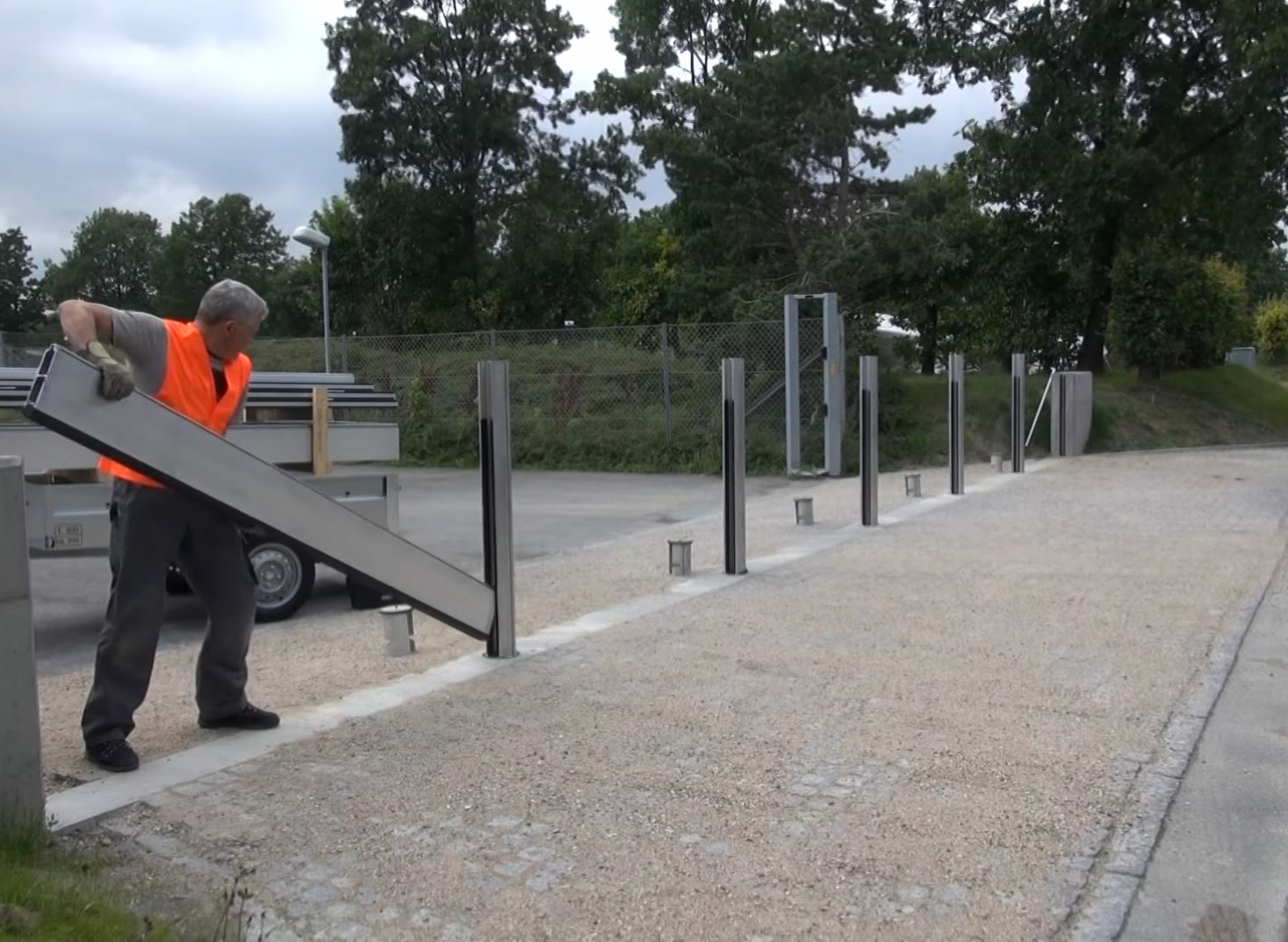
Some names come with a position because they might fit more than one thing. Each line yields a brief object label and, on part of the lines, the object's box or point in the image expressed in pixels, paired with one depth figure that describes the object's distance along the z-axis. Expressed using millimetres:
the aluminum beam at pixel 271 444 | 7219
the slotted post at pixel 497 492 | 6094
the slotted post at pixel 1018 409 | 16812
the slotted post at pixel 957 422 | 13875
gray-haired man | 4359
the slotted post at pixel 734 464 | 8836
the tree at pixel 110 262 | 58375
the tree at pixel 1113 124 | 21609
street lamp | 20422
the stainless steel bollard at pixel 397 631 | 6469
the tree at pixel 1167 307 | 21922
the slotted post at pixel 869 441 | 11523
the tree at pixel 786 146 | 22516
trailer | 7211
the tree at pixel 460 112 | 30828
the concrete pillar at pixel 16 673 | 3680
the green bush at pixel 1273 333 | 37125
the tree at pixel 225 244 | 48125
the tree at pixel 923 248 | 21094
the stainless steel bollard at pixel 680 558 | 9023
